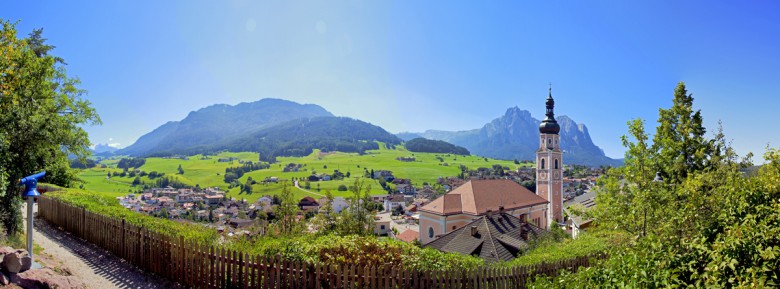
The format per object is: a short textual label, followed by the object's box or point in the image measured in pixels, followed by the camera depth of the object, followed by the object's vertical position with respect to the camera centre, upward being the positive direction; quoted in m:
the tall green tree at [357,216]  16.22 -2.95
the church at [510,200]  40.94 -6.09
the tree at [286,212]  15.93 -2.64
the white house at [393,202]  104.25 -14.53
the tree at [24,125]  10.46 +0.67
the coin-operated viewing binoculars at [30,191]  7.68 -0.82
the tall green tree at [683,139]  14.82 +0.21
